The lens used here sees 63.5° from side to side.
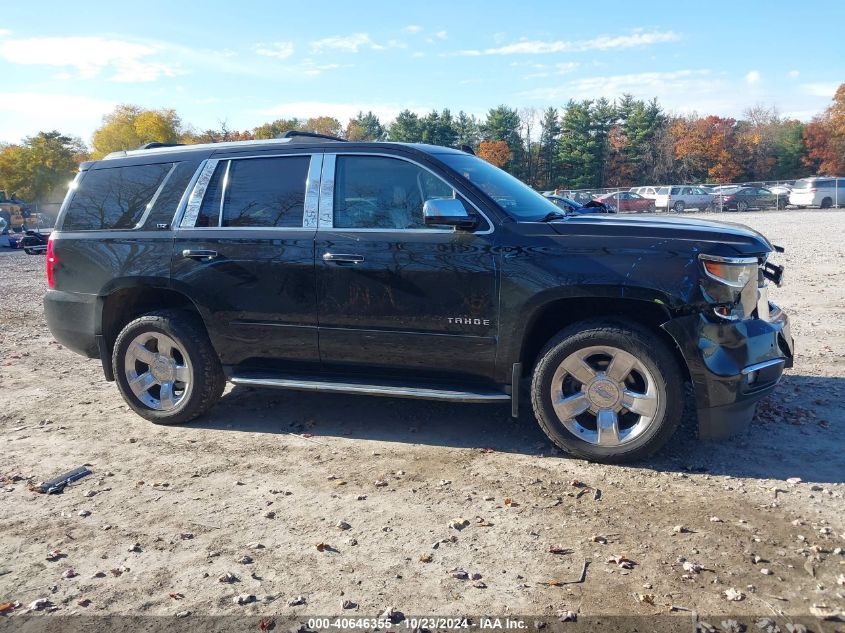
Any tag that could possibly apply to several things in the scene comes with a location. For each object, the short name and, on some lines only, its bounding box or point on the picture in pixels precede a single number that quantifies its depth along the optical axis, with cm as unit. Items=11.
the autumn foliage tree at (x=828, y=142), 6494
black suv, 408
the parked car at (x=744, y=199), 4150
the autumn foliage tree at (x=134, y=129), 9056
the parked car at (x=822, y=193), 3825
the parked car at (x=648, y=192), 4305
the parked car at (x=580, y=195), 4342
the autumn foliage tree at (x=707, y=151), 6612
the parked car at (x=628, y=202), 4122
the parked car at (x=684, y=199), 4231
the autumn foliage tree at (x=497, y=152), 7344
